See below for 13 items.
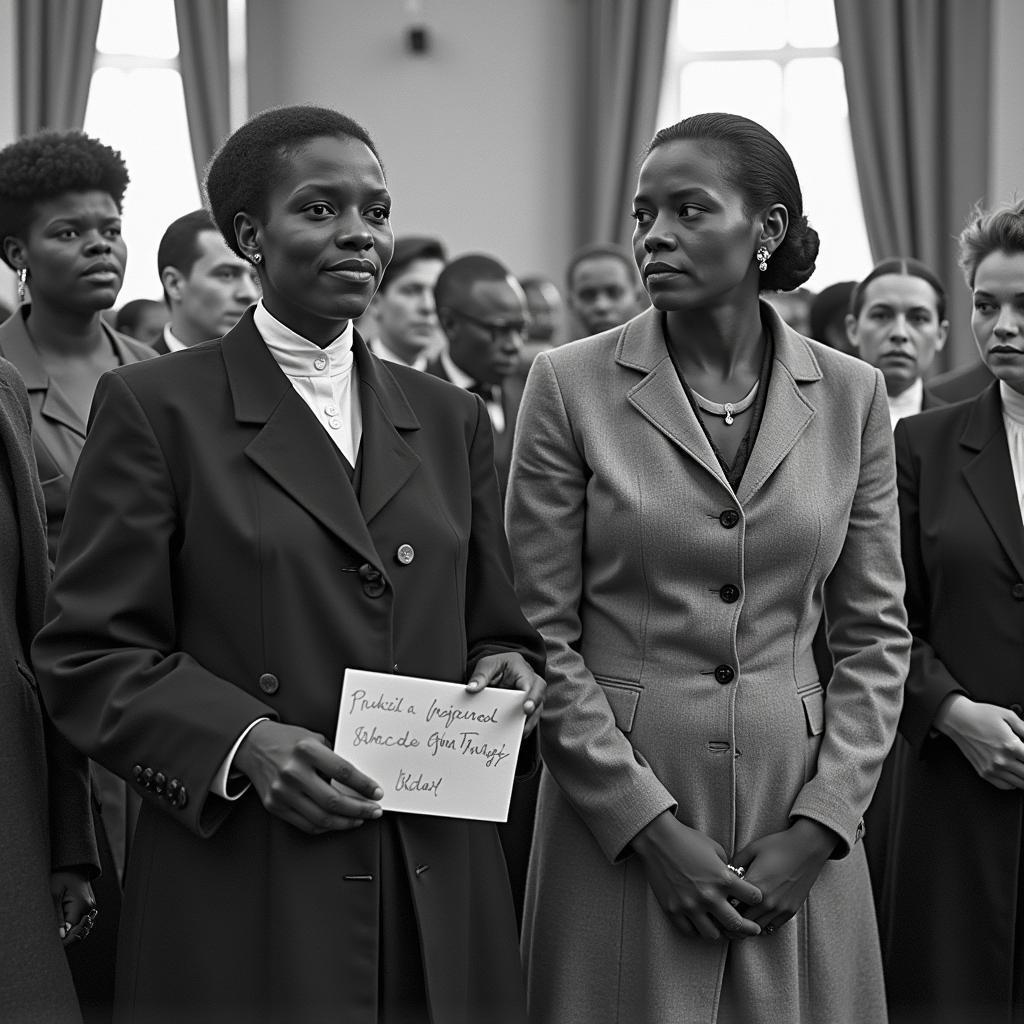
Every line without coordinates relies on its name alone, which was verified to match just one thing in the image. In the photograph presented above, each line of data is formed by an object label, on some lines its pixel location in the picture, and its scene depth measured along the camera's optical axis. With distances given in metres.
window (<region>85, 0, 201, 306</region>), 9.50
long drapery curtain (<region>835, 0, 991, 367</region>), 8.91
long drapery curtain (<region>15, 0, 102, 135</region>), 8.84
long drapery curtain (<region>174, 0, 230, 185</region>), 9.20
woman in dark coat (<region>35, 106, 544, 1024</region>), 1.87
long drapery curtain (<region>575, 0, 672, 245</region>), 9.23
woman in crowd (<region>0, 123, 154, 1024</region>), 3.19
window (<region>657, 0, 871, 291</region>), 9.56
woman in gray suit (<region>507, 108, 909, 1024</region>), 2.24
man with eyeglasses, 4.42
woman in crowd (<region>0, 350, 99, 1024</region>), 2.07
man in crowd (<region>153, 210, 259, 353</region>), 3.93
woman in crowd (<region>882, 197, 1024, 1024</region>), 2.70
